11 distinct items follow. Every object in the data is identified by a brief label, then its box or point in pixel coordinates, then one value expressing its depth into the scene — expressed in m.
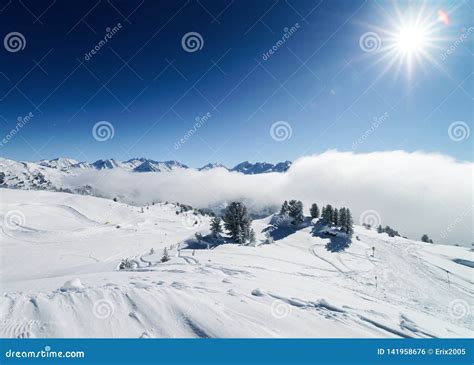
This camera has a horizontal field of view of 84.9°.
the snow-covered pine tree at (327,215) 50.38
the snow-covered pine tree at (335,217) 48.91
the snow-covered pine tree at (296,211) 51.84
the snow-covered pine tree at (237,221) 36.41
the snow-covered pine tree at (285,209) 55.26
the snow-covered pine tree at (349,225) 46.29
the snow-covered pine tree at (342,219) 47.01
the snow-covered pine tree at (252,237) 37.14
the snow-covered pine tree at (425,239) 63.58
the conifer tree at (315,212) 55.21
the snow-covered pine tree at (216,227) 36.75
